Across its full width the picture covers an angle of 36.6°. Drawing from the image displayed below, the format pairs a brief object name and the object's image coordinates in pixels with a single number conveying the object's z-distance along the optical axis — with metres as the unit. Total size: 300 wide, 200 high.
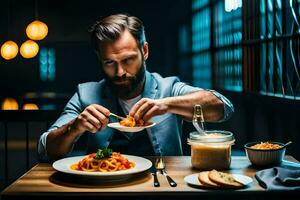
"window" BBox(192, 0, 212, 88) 6.53
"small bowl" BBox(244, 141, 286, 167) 1.87
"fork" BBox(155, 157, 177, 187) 1.75
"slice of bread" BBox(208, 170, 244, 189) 1.52
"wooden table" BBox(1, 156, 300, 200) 1.50
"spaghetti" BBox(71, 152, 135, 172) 1.72
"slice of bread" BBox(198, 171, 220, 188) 1.52
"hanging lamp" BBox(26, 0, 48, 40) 7.26
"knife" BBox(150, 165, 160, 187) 1.58
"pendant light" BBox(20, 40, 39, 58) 7.97
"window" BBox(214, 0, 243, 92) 4.77
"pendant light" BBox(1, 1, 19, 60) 7.80
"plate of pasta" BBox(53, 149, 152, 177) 1.62
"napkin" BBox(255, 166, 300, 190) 1.54
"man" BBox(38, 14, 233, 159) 2.38
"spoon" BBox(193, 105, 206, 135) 1.93
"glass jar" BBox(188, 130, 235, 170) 1.81
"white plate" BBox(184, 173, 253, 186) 1.57
